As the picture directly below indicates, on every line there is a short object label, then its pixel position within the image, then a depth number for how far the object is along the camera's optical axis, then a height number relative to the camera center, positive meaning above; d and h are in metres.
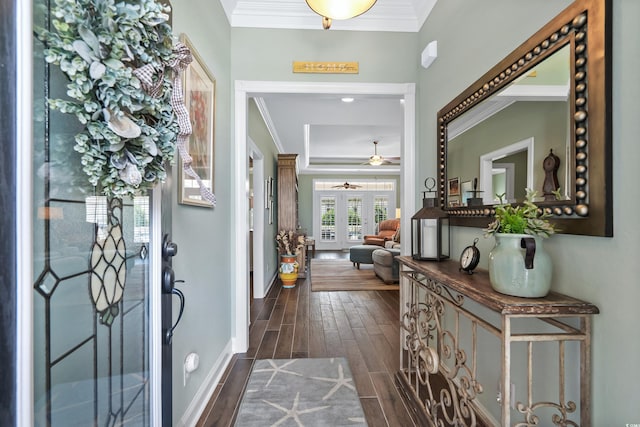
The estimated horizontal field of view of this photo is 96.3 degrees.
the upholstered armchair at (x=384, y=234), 7.95 -0.63
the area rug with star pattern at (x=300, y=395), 1.66 -1.20
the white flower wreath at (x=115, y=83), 0.58 +0.28
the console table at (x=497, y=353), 0.94 -0.61
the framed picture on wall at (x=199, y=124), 1.52 +0.53
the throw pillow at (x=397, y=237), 6.52 -0.59
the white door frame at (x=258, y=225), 4.03 -0.20
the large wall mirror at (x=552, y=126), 0.89 +0.35
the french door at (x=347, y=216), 9.92 -0.14
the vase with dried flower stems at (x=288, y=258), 4.63 -0.75
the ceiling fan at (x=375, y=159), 6.82 +1.29
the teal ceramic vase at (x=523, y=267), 0.98 -0.19
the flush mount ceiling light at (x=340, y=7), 1.54 +1.12
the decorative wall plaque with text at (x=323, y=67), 2.44 +1.23
